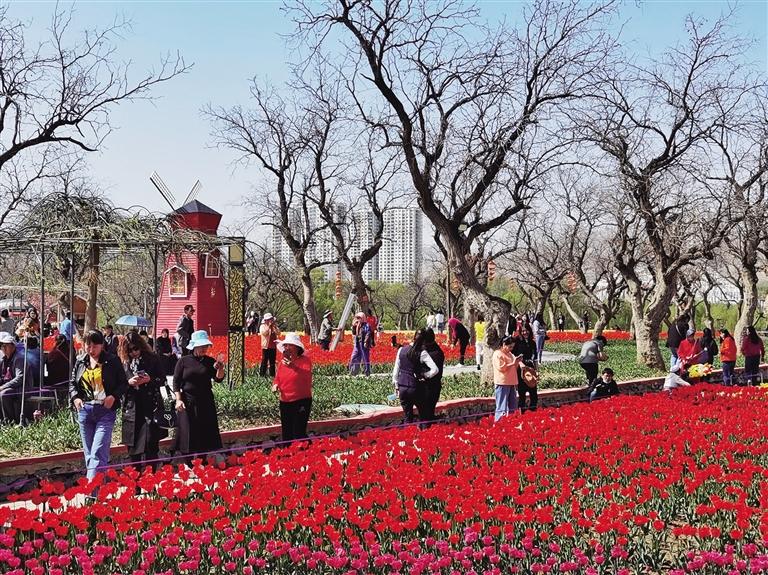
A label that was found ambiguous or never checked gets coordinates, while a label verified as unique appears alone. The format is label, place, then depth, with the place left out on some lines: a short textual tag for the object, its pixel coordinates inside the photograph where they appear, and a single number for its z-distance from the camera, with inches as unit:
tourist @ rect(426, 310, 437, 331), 1767.1
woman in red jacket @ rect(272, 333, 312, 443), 398.6
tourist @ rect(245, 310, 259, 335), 1857.9
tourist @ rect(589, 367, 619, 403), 562.9
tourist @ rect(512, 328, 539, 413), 569.3
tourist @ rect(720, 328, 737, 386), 733.3
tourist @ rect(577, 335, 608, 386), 653.3
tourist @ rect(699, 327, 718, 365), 737.0
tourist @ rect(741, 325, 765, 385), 778.2
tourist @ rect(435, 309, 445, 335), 1844.2
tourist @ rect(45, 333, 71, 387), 547.8
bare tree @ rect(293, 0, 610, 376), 645.9
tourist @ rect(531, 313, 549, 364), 1060.0
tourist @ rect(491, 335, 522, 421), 484.7
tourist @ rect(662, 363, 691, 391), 631.2
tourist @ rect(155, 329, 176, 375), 623.6
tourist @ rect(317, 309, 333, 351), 1024.2
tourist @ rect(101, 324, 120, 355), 408.6
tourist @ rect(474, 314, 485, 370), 815.8
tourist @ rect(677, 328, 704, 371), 692.7
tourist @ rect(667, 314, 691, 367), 785.6
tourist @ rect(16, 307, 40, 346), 537.6
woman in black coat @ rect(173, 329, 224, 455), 354.9
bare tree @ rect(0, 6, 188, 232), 600.9
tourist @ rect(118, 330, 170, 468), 347.3
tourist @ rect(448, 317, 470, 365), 920.3
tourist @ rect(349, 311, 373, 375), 816.9
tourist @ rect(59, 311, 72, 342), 672.0
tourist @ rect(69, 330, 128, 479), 318.7
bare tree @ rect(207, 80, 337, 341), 1321.4
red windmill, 1637.6
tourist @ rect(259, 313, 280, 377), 753.6
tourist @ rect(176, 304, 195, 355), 682.8
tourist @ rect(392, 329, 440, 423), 452.4
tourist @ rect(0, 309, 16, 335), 778.2
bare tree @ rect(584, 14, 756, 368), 816.3
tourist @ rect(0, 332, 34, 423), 457.7
